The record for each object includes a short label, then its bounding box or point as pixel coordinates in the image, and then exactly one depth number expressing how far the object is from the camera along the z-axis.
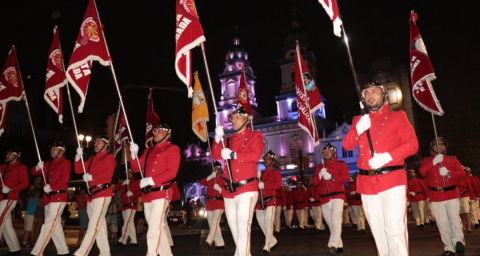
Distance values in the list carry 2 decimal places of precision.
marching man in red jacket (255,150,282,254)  10.22
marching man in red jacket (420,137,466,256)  8.71
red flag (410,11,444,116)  10.07
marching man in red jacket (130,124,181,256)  7.33
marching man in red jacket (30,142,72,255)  8.71
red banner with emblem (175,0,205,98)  8.41
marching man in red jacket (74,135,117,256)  8.32
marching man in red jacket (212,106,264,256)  6.71
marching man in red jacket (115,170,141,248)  12.73
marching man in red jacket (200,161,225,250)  11.45
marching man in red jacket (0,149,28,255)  10.24
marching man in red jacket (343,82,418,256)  5.44
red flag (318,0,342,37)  7.00
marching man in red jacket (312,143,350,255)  9.60
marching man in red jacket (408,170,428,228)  19.32
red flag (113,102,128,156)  17.03
